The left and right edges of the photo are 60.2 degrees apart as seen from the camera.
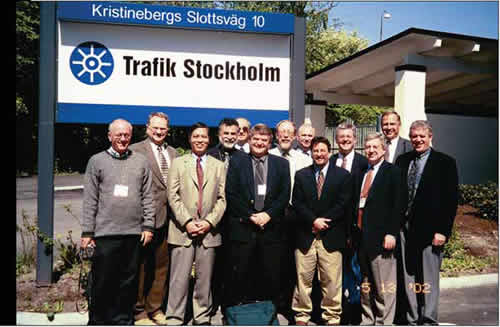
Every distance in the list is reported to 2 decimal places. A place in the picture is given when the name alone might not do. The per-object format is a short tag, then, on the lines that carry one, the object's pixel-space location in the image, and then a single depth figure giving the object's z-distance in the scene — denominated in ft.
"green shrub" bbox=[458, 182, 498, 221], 30.45
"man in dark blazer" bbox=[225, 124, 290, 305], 14.28
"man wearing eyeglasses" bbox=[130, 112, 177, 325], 14.98
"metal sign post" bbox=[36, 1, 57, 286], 17.16
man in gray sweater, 13.66
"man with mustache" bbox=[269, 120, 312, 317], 15.90
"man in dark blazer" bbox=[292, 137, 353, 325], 14.67
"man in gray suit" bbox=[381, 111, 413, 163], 15.93
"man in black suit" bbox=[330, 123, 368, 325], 15.15
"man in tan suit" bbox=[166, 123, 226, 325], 14.38
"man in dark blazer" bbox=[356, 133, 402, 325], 14.46
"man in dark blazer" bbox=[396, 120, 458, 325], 14.52
